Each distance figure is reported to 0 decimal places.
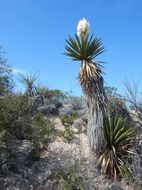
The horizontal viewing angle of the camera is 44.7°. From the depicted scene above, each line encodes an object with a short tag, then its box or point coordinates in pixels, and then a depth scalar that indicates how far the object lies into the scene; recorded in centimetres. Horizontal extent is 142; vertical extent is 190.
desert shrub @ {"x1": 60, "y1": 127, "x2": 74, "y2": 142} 695
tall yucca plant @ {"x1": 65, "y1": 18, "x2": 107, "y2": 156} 585
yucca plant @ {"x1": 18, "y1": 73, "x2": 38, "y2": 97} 895
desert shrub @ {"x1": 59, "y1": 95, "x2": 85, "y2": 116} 893
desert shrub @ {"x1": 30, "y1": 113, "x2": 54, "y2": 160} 601
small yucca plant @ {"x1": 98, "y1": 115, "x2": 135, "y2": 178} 571
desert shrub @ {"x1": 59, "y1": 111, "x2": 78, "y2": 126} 793
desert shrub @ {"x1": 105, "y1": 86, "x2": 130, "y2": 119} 771
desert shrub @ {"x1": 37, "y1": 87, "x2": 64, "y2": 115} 872
